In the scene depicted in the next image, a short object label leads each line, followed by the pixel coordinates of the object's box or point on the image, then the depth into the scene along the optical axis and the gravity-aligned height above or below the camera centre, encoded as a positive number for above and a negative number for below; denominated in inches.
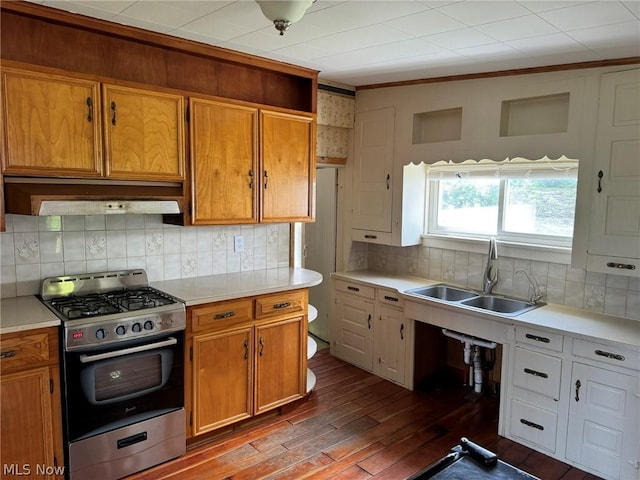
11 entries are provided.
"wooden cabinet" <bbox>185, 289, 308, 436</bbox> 107.4 -41.0
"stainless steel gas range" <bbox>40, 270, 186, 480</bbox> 89.6 -37.8
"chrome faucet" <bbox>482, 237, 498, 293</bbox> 136.5 -20.7
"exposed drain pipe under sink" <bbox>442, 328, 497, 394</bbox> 130.8 -47.3
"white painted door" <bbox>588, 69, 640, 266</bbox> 102.8 +7.7
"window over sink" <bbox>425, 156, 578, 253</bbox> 128.8 +0.4
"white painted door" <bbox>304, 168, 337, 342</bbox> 174.2 -18.5
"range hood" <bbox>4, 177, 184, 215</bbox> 88.6 -0.7
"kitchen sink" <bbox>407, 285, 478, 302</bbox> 142.4 -29.2
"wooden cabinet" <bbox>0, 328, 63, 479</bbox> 83.0 -39.6
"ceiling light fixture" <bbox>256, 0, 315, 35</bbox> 68.0 +28.7
